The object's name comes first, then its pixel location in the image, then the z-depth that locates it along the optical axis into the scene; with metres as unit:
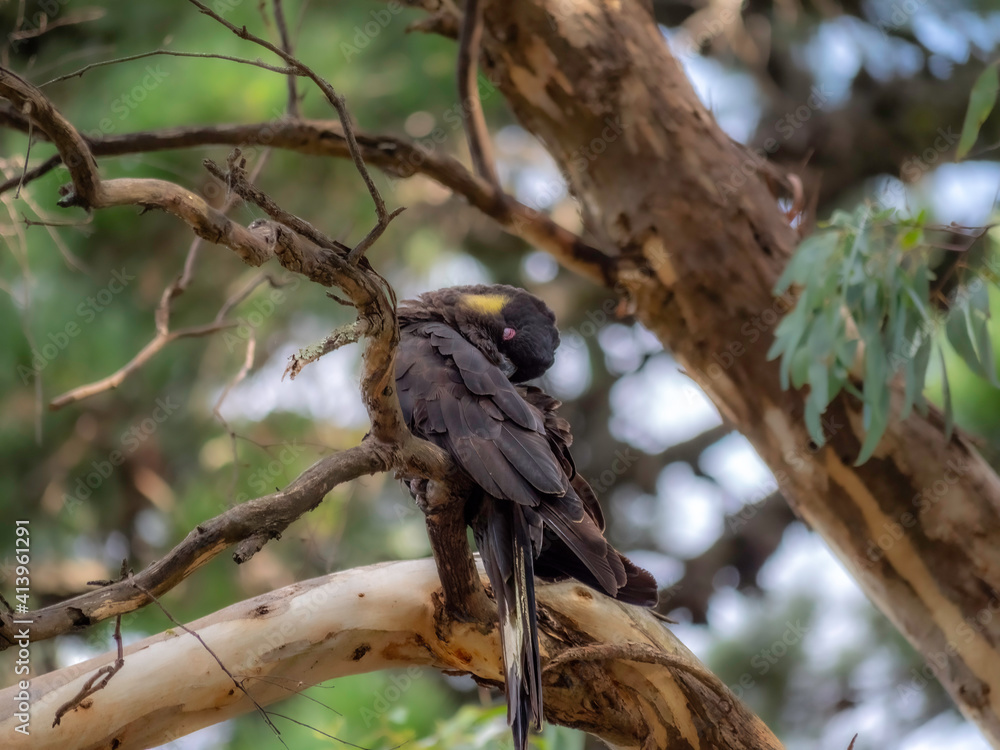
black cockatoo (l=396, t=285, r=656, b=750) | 13.54
